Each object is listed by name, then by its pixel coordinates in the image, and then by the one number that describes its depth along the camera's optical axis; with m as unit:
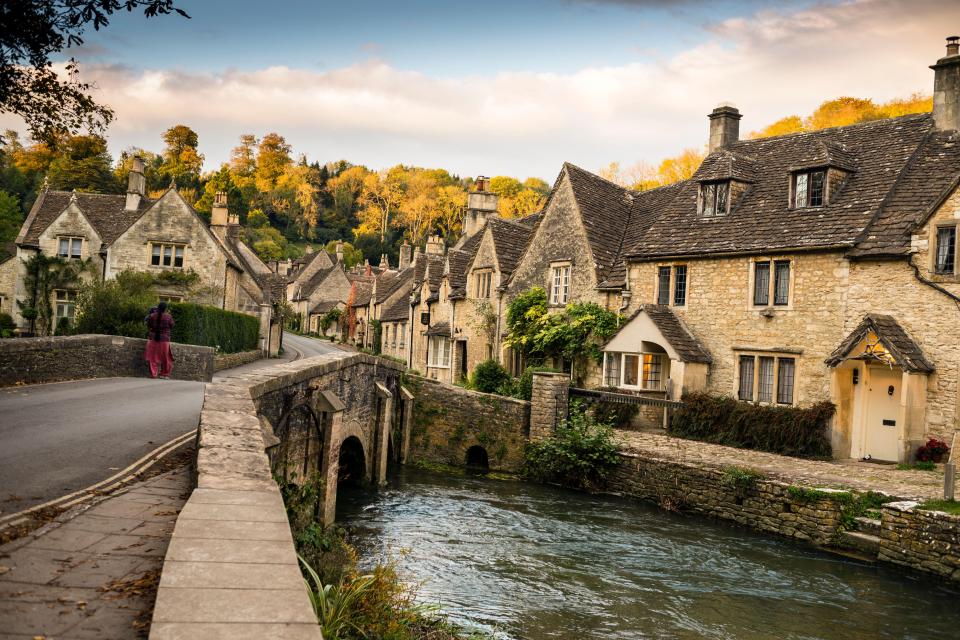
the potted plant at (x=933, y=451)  20.05
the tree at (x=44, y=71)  8.76
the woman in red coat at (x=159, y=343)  21.83
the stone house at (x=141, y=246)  42.03
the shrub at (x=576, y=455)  23.31
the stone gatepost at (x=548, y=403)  25.64
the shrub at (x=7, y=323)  42.74
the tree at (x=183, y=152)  122.75
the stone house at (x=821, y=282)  20.70
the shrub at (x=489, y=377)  32.25
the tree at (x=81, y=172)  84.62
